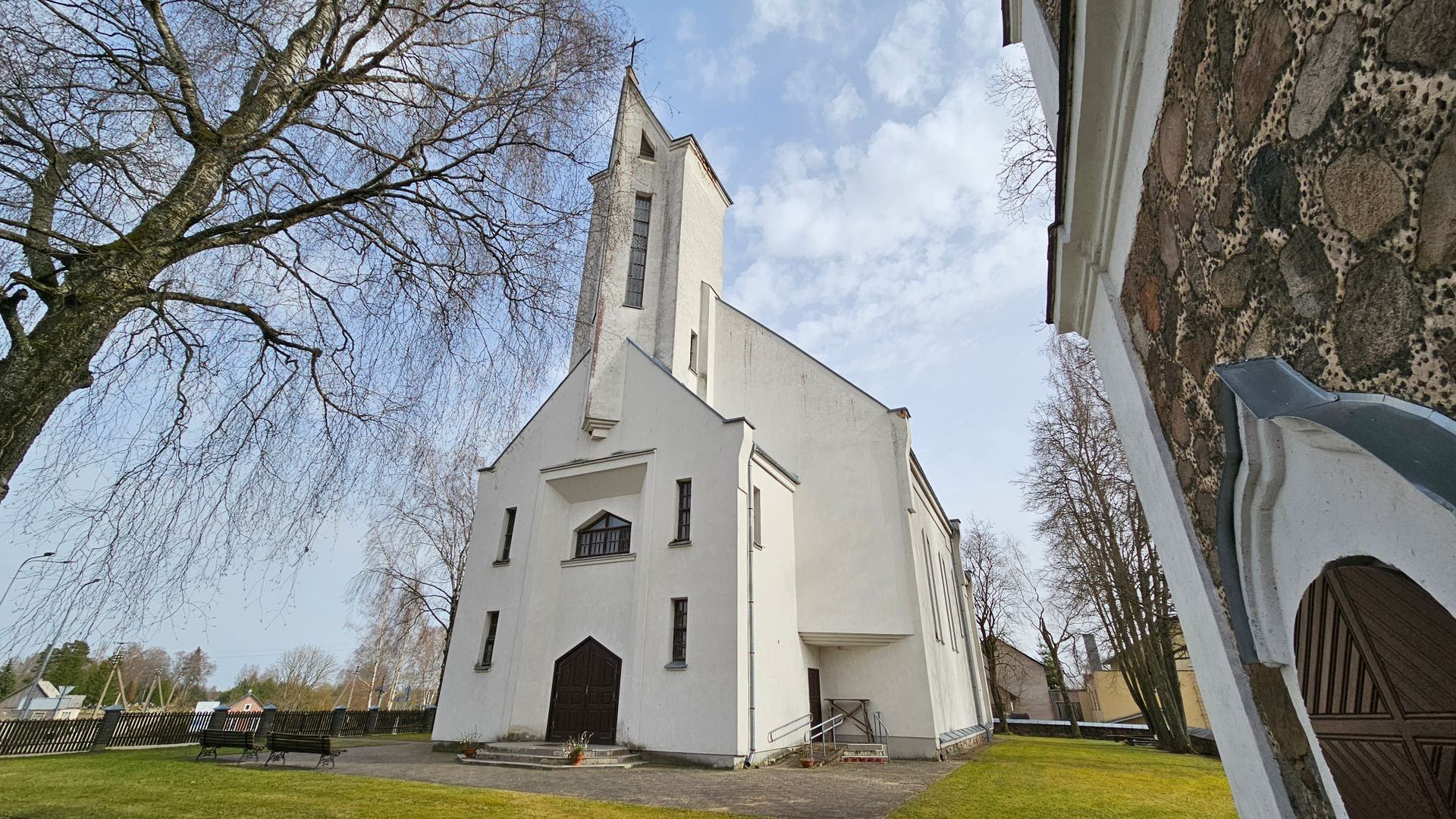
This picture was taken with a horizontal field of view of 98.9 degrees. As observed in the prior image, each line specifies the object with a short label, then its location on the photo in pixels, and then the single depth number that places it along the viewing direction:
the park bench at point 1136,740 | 26.49
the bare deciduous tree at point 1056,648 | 34.28
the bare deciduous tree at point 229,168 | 4.23
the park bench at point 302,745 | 12.14
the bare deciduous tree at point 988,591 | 36.88
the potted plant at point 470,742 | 14.41
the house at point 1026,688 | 50.38
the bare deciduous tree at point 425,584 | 29.70
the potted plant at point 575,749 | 12.87
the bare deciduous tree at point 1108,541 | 19.14
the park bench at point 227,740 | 13.16
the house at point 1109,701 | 45.47
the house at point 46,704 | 36.50
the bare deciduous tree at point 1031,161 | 8.18
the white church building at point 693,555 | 14.34
